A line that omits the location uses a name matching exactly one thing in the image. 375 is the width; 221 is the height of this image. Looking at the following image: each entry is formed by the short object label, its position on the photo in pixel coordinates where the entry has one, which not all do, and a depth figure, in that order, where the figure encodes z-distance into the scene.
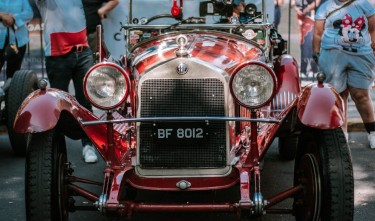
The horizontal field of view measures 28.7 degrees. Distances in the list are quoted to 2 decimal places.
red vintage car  4.23
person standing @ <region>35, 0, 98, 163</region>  6.65
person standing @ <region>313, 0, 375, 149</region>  6.79
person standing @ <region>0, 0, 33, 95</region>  7.49
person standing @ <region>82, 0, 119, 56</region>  8.59
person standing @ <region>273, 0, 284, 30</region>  9.52
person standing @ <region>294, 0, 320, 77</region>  9.44
